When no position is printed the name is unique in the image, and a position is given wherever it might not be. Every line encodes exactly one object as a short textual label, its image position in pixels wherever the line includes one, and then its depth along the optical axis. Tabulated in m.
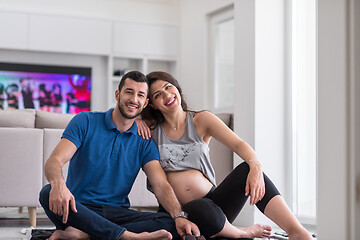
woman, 2.51
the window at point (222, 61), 6.39
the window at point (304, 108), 4.24
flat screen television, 7.00
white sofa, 3.81
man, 2.50
